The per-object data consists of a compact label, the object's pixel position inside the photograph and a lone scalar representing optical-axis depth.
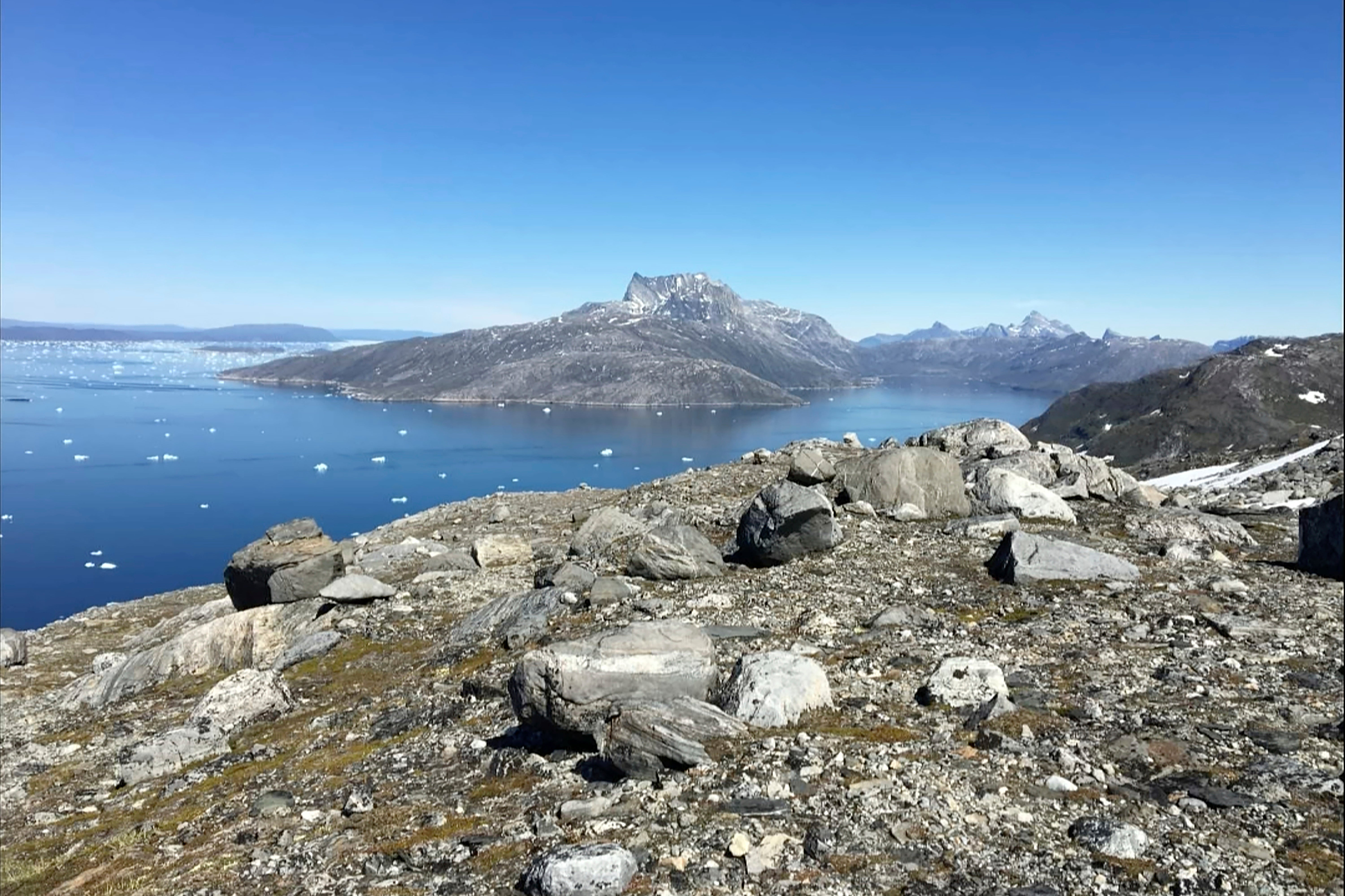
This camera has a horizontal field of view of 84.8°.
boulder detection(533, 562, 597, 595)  20.95
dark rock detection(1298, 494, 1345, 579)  19.20
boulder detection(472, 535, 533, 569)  27.47
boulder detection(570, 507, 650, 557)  25.56
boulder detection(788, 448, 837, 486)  29.59
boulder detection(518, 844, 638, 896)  7.55
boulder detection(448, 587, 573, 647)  18.58
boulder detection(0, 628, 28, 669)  28.28
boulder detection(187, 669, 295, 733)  16.84
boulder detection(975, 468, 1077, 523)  26.75
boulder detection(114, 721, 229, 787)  14.90
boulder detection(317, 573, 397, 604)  23.72
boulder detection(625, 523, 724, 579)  21.50
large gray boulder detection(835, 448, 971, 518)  27.03
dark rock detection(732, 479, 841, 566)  22.12
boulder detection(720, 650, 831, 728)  11.43
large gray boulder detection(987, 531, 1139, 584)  19.17
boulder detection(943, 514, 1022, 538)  24.02
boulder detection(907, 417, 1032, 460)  36.56
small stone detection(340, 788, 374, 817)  10.65
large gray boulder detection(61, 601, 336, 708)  21.59
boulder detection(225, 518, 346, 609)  25.36
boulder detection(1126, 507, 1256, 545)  23.70
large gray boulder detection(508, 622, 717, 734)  11.47
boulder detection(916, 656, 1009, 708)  12.15
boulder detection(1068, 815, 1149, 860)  8.10
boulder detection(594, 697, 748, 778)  9.96
